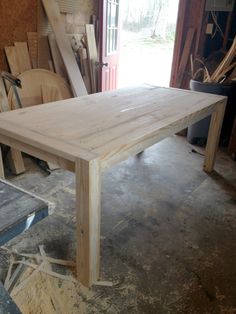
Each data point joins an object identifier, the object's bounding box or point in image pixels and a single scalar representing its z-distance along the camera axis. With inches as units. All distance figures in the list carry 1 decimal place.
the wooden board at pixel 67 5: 115.3
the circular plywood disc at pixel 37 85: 103.0
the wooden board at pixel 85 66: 126.6
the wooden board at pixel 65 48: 107.6
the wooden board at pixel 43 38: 107.0
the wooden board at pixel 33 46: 105.8
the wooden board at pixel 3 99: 94.2
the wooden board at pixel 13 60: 98.8
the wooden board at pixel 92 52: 129.7
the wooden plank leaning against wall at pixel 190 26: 128.6
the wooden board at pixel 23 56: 101.9
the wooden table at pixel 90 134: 48.1
